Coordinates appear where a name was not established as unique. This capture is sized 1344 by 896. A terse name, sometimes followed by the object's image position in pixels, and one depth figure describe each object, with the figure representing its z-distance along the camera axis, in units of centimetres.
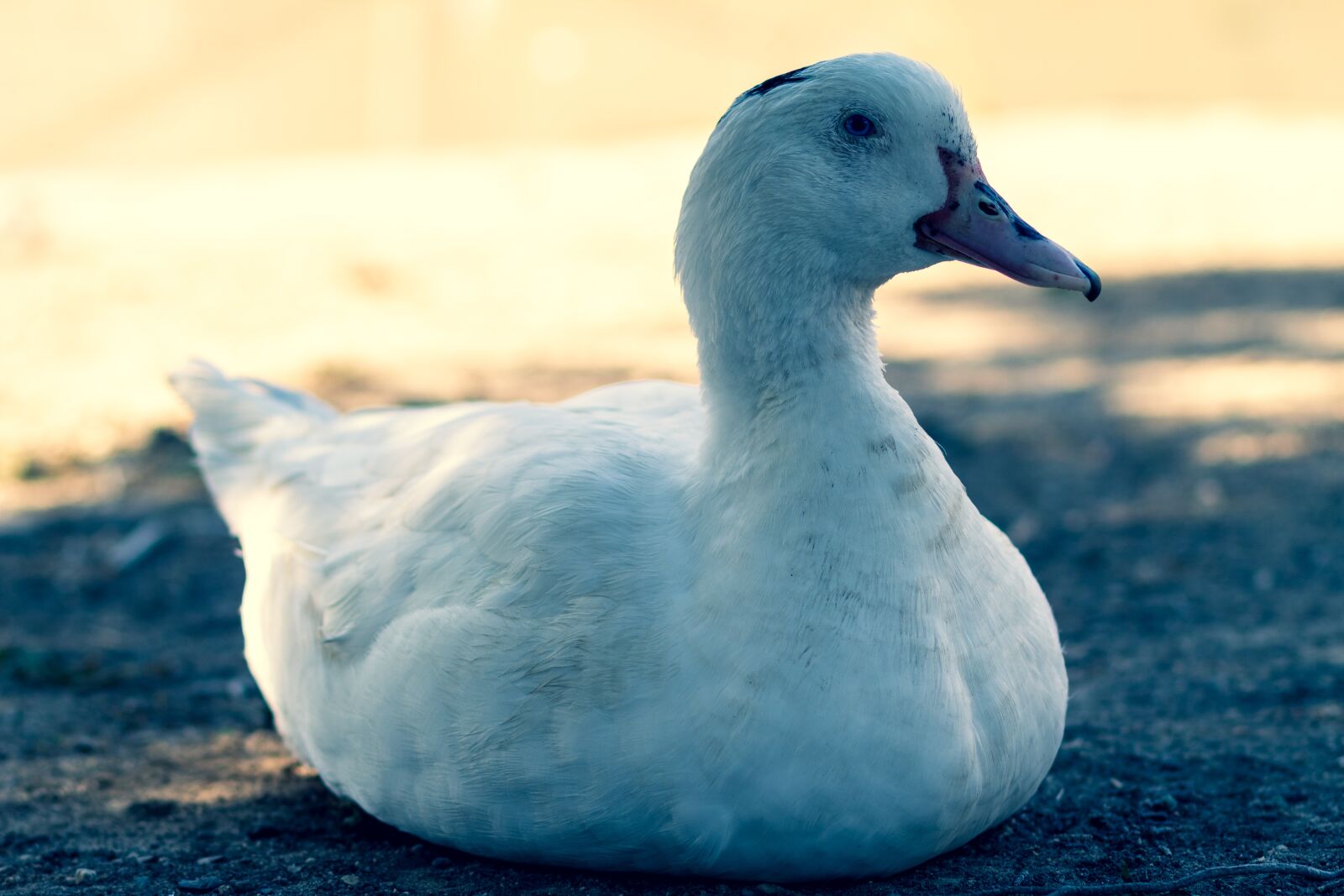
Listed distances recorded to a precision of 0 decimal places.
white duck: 272
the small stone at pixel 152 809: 367
